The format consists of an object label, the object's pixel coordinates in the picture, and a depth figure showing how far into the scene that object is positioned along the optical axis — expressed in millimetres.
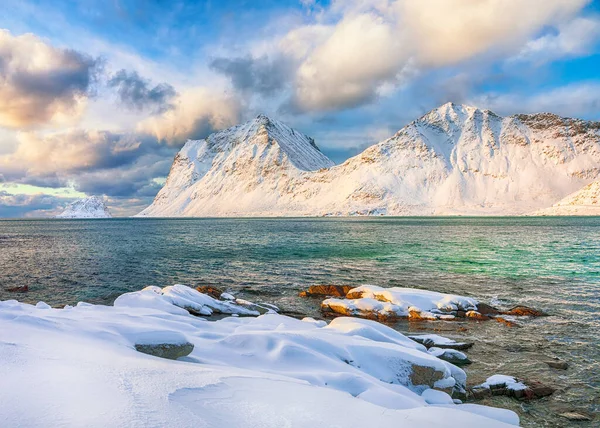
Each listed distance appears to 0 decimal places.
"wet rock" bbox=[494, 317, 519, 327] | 16848
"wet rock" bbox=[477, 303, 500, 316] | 18750
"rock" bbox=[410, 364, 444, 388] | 9531
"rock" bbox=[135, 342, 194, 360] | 8062
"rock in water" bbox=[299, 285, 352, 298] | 23219
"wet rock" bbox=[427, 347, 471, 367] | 12500
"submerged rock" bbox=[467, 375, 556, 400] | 10078
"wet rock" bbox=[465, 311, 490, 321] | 18028
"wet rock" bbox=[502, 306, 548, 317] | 18391
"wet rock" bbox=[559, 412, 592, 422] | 9078
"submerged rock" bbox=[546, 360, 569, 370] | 12041
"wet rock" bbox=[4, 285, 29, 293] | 26234
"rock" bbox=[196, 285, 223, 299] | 22692
